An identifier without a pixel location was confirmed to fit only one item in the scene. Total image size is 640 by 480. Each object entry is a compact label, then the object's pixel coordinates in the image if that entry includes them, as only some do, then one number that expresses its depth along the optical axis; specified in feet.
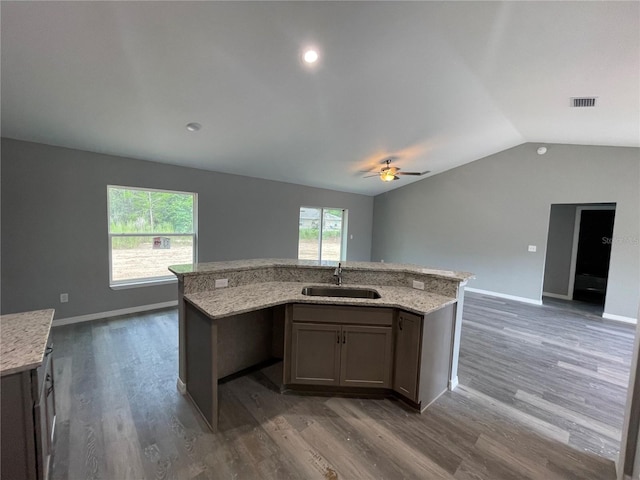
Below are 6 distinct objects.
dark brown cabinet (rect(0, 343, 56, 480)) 3.60
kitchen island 6.74
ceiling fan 15.70
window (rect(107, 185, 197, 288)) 13.12
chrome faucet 8.67
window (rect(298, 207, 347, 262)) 22.47
